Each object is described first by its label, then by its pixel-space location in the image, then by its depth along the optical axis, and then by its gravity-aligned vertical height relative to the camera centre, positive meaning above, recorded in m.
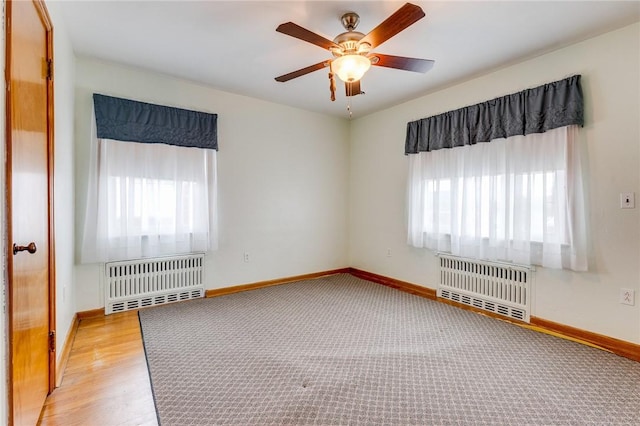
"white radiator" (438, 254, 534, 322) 3.06 -0.78
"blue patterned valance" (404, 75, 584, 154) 2.66 +0.91
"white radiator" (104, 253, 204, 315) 3.18 -0.73
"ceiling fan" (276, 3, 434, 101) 1.89 +1.09
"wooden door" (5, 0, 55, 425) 1.23 +0.03
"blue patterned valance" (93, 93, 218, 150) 3.04 +0.94
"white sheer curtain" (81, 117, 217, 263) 3.02 +0.13
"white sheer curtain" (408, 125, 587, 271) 2.68 +0.10
